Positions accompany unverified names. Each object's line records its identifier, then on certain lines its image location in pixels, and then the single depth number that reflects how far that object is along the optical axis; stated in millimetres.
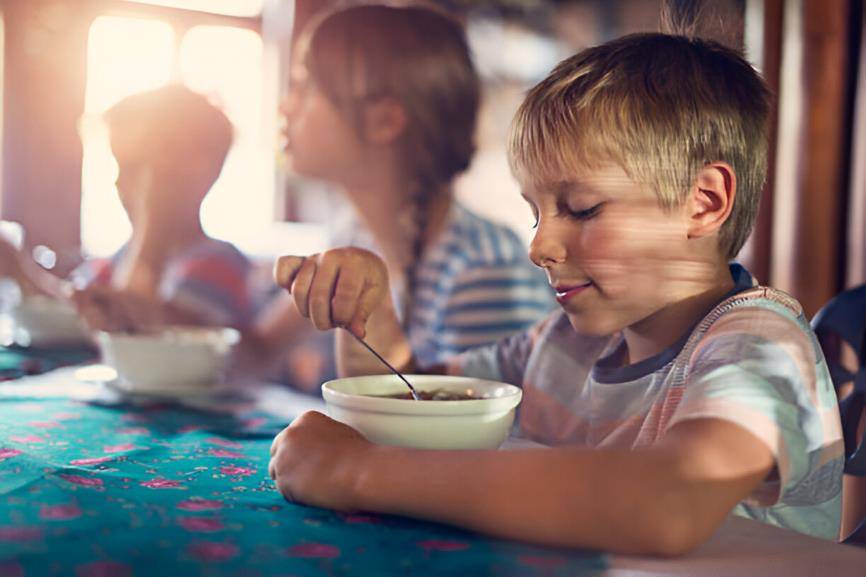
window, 2043
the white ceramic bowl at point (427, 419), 579
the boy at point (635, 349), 493
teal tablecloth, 438
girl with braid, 1536
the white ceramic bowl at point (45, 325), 1359
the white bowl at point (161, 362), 963
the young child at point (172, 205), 1758
